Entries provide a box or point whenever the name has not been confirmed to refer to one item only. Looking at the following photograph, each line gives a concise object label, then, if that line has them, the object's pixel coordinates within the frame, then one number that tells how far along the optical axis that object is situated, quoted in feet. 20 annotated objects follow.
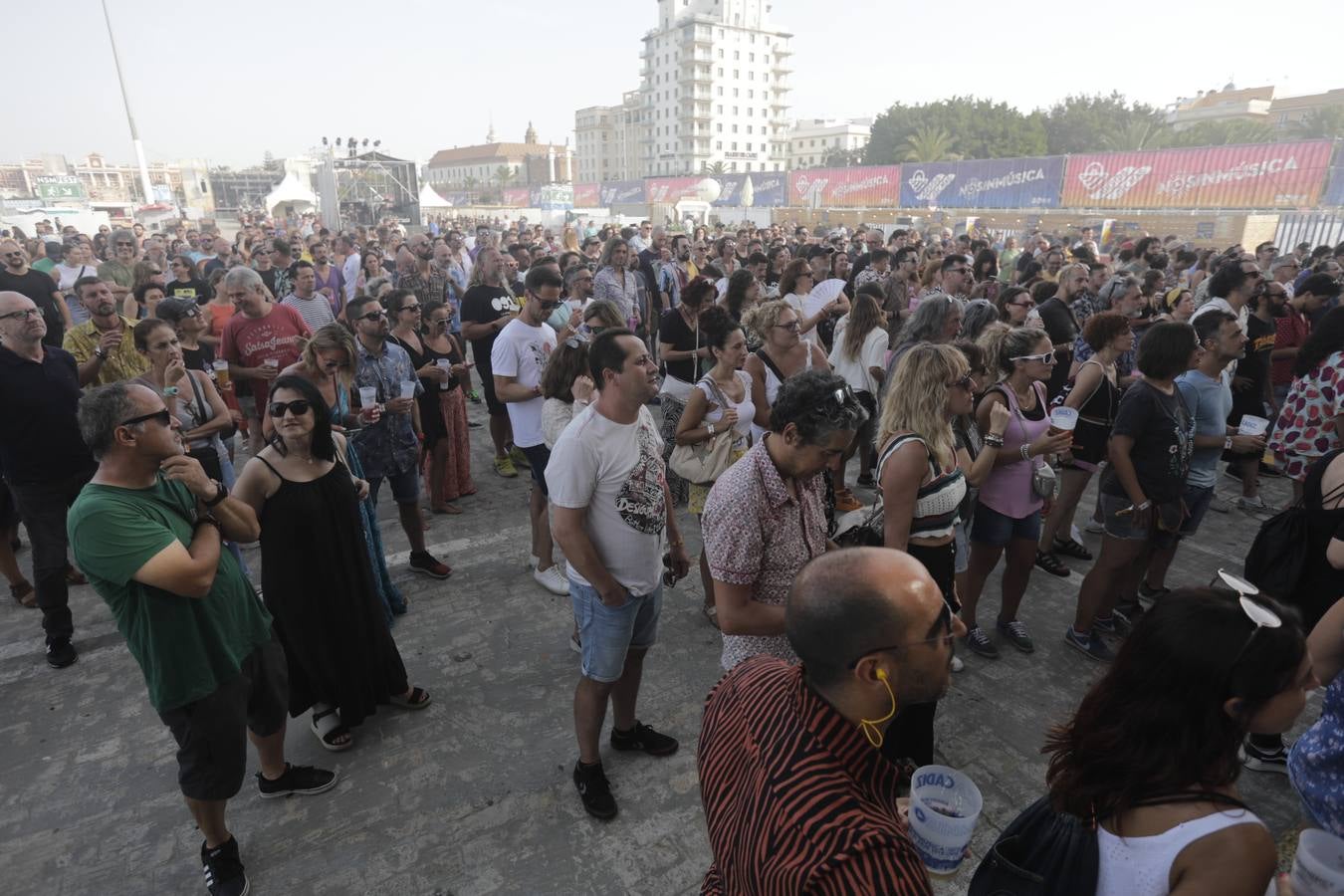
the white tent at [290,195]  108.17
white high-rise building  323.98
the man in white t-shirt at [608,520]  8.74
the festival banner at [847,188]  100.73
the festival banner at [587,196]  160.76
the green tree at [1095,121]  191.42
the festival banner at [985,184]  82.53
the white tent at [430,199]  107.30
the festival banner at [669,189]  132.77
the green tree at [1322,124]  185.57
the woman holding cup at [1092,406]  14.40
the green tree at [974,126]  195.93
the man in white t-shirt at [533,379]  15.79
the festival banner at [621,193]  148.87
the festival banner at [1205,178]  62.75
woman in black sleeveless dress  9.62
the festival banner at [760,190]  117.91
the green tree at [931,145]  199.31
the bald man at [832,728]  3.75
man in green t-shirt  7.35
